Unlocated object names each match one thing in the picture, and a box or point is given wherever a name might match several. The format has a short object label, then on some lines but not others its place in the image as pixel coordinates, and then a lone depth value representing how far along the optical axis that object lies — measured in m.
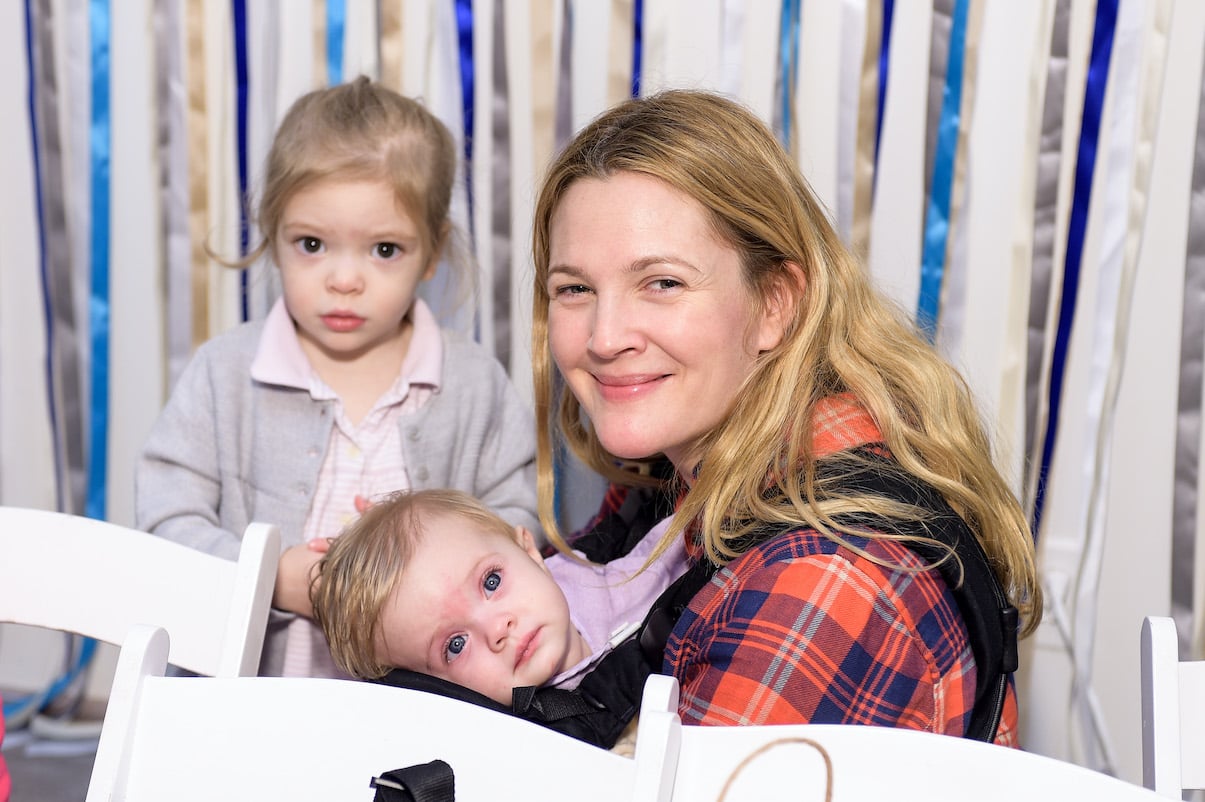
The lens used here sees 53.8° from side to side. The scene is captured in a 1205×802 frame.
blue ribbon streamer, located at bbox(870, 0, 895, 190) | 1.96
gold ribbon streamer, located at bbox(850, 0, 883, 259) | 1.96
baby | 1.39
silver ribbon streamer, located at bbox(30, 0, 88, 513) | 2.25
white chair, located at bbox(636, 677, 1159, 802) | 0.85
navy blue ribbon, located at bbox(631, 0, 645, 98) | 2.02
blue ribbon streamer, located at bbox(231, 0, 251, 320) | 2.14
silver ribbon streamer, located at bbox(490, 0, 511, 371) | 2.10
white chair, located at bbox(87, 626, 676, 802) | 0.90
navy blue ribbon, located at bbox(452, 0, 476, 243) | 2.07
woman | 1.06
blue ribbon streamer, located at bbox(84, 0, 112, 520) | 2.21
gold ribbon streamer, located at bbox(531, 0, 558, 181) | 2.07
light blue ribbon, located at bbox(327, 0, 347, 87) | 2.11
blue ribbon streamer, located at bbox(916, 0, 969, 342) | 1.94
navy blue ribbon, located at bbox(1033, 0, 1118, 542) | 1.90
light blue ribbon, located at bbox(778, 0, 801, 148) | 1.97
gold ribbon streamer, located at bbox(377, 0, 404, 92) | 2.10
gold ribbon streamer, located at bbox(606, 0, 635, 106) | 2.02
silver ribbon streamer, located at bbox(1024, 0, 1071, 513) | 1.92
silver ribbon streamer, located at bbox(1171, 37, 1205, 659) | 1.94
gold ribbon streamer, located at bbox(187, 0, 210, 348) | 2.17
